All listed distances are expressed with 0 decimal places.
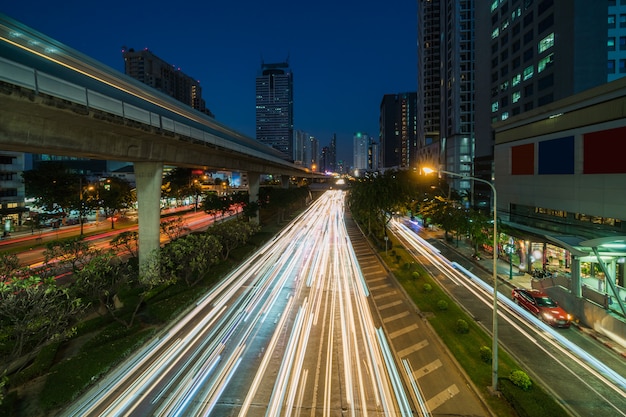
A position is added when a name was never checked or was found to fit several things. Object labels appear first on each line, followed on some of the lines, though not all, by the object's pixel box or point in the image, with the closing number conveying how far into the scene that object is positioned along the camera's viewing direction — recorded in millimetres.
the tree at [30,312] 12680
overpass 15102
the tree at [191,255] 24188
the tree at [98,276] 17266
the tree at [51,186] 48000
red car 20109
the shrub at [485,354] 15523
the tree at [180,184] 86125
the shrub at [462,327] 18359
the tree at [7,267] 18250
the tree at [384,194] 42312
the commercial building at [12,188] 56172
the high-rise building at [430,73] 116688
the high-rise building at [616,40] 44894
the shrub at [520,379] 13156
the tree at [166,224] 31619
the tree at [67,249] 20891
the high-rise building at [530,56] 44812
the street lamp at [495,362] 13469
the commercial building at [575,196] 21266
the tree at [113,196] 54856
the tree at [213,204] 56656
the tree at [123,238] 25359
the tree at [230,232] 33875
